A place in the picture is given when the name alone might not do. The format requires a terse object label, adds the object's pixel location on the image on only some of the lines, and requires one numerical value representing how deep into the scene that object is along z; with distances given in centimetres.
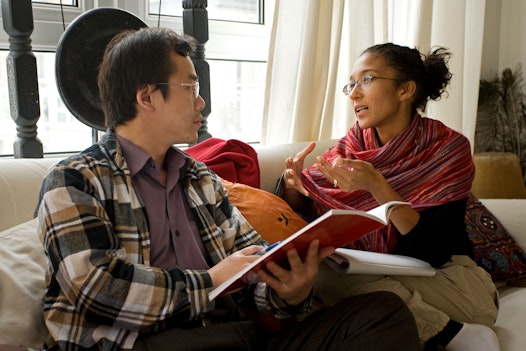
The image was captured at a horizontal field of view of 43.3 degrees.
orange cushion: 181
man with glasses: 122
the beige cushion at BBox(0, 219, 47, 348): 125
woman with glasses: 175
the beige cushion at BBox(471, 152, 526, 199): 343
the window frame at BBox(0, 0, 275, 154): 227
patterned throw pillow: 223
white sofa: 126
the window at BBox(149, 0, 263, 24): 274
